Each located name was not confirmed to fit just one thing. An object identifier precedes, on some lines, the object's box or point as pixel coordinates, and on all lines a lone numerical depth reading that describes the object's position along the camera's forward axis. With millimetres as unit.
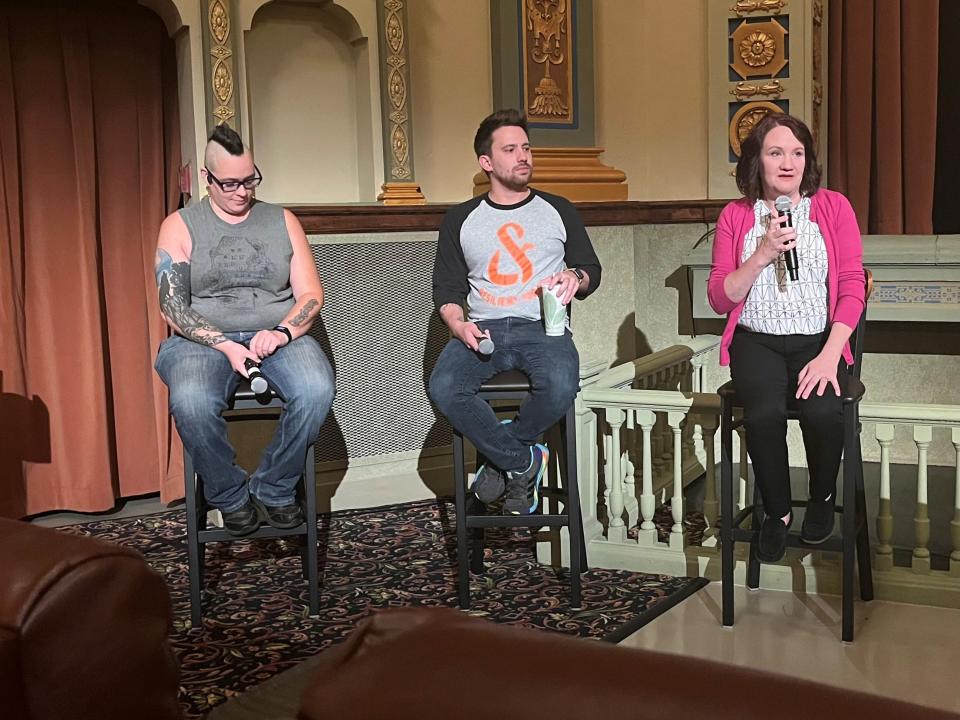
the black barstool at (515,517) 3012
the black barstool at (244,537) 2922
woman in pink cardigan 2742
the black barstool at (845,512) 2744
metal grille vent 4160
